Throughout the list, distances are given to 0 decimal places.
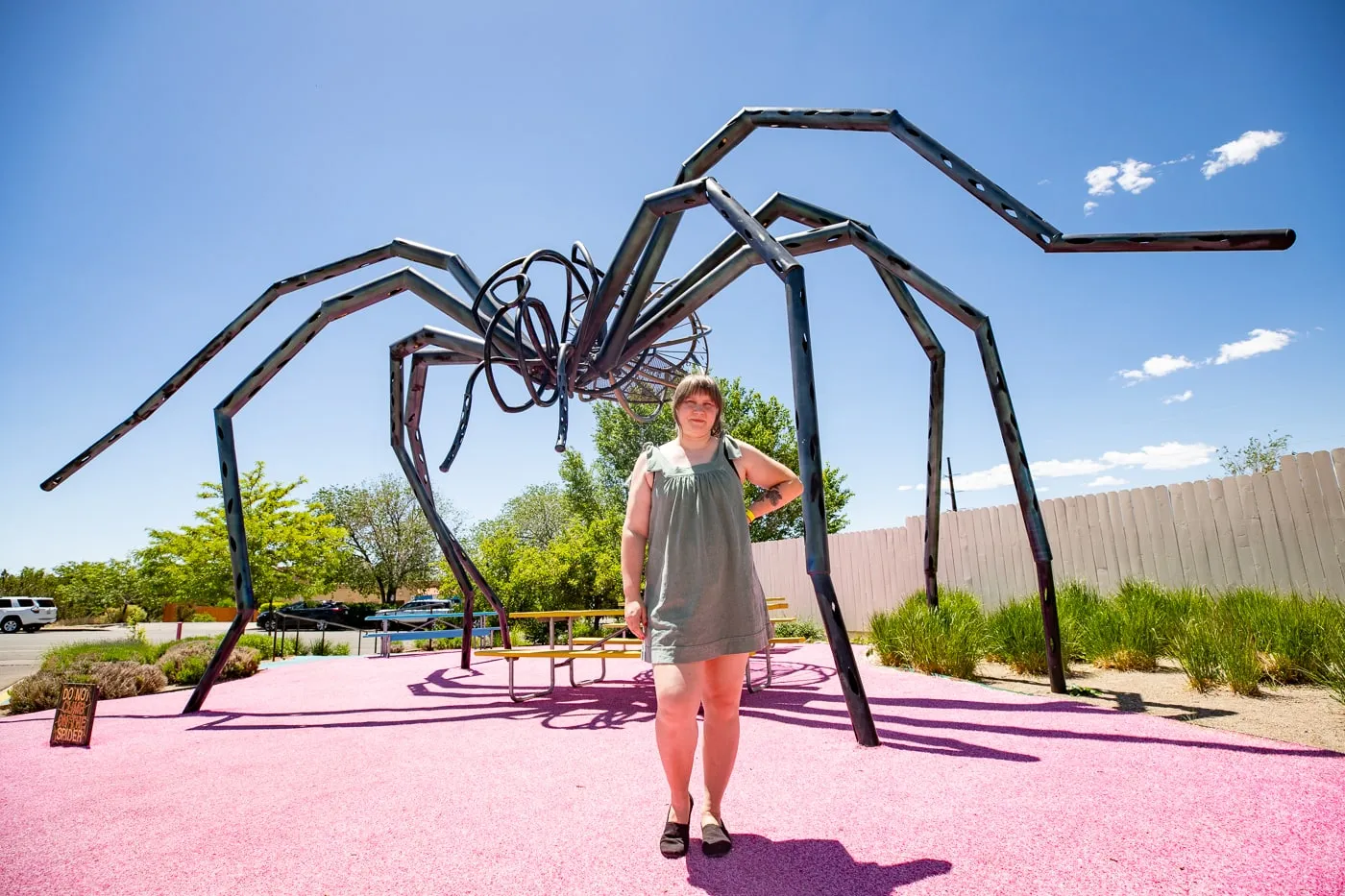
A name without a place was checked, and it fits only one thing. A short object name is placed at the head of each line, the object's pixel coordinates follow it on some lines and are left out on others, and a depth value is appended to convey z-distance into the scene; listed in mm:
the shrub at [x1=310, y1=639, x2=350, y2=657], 13289
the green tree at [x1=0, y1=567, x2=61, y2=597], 39469
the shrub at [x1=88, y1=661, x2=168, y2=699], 6559
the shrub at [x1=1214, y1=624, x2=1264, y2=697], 4426
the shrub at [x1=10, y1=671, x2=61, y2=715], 6129
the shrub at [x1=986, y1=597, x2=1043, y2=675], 5746
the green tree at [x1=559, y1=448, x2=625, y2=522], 28750
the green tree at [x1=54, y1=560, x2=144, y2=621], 37719
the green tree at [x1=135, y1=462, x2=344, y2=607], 19328
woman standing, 2201
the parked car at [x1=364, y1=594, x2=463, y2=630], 16162
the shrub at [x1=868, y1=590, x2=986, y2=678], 5848
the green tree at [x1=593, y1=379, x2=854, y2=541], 28014
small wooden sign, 4395
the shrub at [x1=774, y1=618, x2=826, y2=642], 12688
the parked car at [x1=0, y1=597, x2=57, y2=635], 27375
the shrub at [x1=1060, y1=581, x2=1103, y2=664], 6301
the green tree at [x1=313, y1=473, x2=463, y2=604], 36406
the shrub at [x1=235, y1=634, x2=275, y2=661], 12234
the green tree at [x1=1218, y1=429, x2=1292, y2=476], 29178
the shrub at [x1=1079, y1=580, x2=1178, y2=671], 5734
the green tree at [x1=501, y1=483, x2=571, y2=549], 37281
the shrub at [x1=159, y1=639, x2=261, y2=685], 7840
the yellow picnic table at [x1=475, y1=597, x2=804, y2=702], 4738
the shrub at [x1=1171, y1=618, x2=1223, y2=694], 4641
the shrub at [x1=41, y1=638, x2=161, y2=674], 7316
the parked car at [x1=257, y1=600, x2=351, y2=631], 26203
